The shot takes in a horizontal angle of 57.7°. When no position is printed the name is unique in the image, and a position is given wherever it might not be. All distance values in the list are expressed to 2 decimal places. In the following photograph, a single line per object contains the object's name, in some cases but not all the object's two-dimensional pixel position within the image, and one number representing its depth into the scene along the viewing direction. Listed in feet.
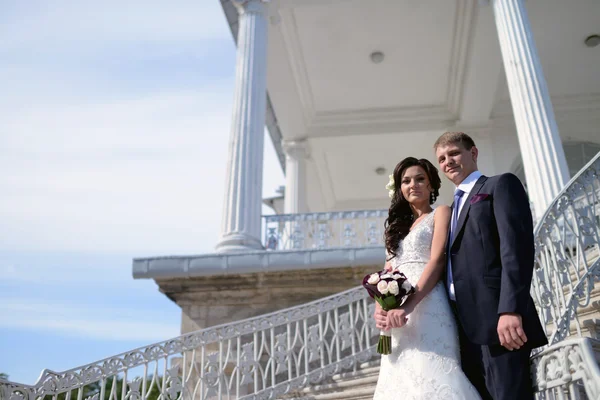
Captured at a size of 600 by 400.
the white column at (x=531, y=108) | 25.41
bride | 7.58
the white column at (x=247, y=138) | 27.53
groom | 6.93
